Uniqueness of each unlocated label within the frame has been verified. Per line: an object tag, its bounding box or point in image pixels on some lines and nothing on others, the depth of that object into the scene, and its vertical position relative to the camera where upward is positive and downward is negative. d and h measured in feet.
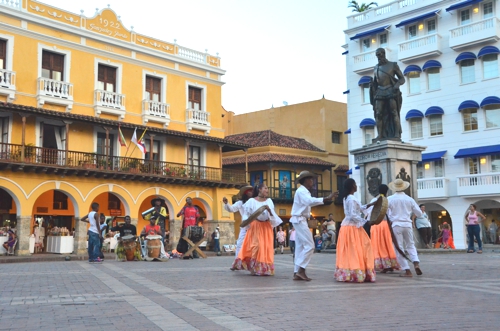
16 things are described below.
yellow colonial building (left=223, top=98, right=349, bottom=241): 155.63 +23.41
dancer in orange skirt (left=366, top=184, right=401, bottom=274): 39.17 -1.29
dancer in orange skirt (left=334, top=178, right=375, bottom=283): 33.42 -1.08
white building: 117.29 +28.88
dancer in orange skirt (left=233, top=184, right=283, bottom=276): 39.17 -0.16
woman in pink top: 68.33 +0.33
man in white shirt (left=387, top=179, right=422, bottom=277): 37.52 +0.51
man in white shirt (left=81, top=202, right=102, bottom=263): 60.64 -0.65
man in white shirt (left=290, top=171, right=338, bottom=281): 34.71 +0.50
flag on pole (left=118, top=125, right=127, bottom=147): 103.36 +16.92
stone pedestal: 54.08 +6.32
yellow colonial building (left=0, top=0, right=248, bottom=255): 95.14 +19.90
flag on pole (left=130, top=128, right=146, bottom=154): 103.45 +16.21
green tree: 164.99 +64.31
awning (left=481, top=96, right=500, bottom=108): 114.93 +25.55
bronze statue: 56.49 +12.85
